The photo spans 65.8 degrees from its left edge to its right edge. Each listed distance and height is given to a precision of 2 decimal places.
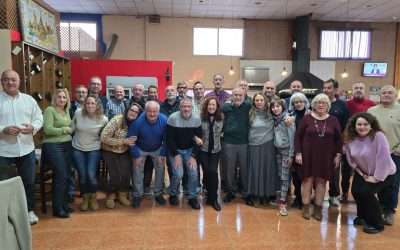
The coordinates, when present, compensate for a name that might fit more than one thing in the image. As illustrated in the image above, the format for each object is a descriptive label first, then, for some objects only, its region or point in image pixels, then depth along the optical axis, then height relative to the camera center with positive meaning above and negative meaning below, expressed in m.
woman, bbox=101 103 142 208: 3.68 -0.71
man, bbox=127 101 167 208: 3.73 -0.62
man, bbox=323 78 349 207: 3.92 -0.17
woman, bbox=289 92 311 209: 3.73 -0.22
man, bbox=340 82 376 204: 4.06 -0.15
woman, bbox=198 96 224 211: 3.80 -0.59
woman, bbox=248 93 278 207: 3.79 -0.69
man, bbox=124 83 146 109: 4.45 -0.04
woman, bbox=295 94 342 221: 3.37 -0.54
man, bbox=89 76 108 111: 4.41 +0.09
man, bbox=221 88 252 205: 3.85 -0.47
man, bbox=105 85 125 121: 4.41 -0.17
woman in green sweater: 3.40 -0.57
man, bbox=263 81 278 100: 4.27 +0.06
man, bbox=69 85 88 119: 4.03 -0.06
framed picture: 4.64 +1.12
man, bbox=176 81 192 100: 4.54 +0.07
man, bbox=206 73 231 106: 4.63 +0.06
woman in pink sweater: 3.13 -0.71
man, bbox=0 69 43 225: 3.01 -0.34
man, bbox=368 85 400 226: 3.44 -0.44
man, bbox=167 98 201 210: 3.74 -0.63
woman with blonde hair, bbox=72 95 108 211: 3.60 -0.56
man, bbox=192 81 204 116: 4.41 +0.00
